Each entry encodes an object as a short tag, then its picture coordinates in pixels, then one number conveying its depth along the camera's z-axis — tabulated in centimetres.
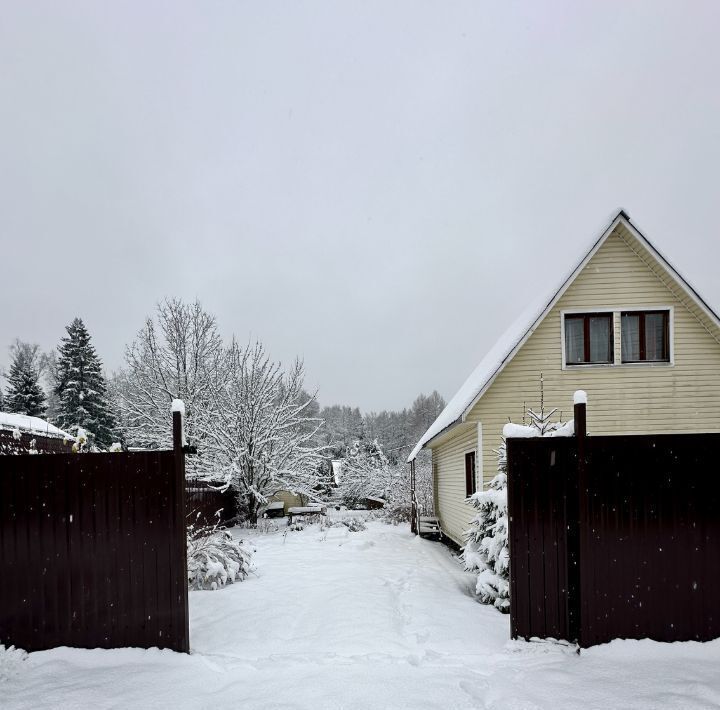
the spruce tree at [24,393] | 3181
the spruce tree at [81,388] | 3119
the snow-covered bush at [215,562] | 735
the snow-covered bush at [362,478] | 2872
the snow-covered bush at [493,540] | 636
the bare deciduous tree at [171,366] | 2295
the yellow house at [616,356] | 1048
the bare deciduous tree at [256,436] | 1794
